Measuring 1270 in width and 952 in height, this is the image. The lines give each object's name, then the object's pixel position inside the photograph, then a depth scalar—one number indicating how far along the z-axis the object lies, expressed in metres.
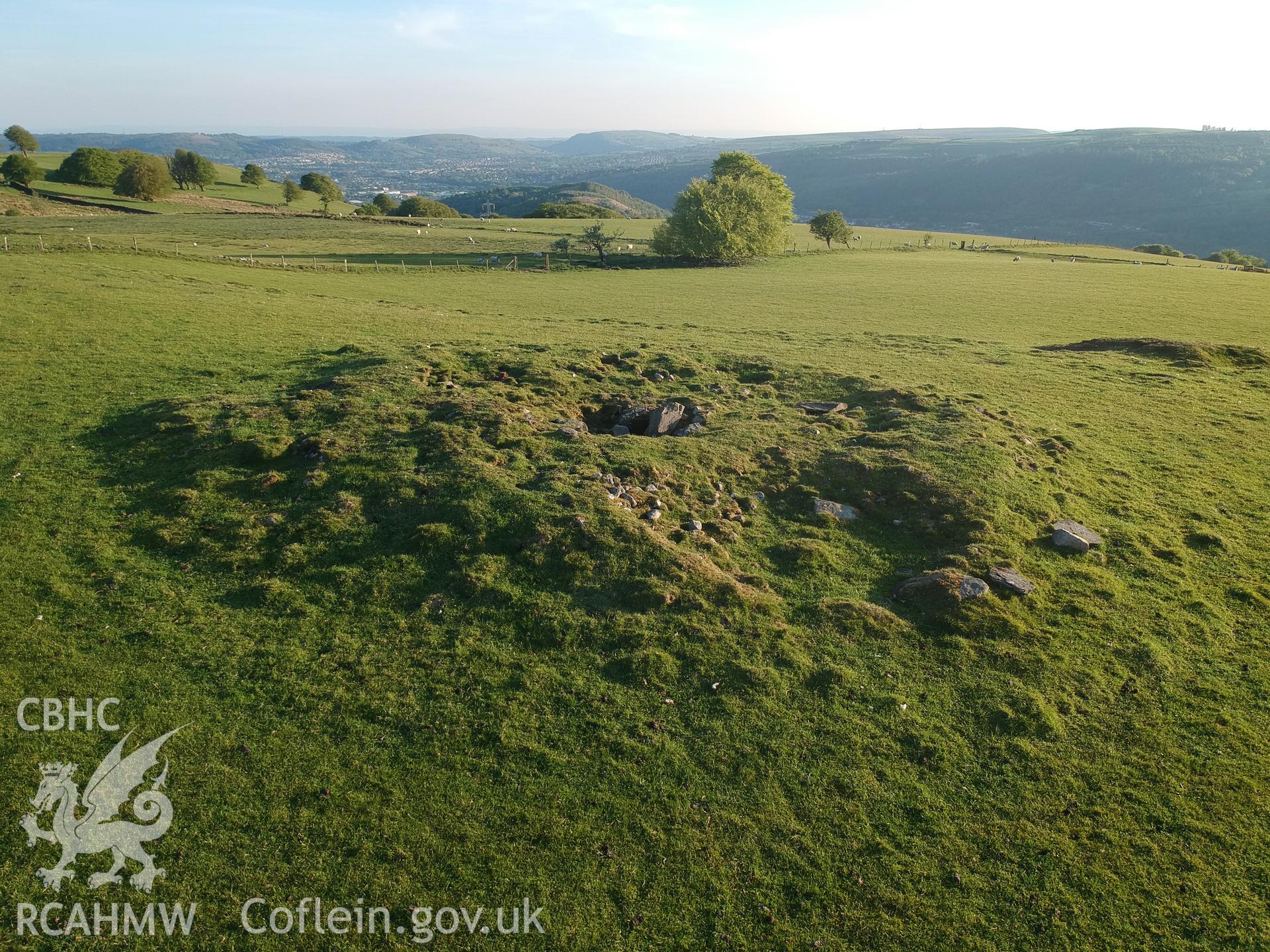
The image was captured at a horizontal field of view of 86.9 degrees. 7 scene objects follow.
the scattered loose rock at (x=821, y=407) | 18.28
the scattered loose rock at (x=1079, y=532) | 12.79
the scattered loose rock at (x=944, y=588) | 10.79
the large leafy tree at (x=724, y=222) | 65.00
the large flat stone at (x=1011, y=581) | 11.06
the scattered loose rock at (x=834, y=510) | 13.29
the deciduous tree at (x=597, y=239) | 65.56
